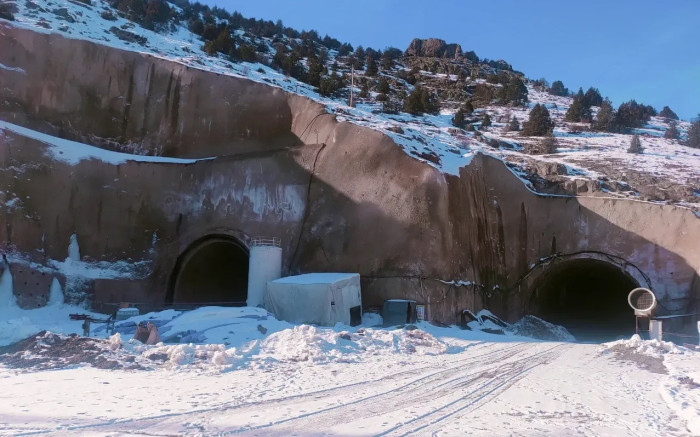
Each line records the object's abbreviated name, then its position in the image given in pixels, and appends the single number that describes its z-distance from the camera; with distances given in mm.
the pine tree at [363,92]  61312
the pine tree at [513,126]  56906
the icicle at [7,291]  22169
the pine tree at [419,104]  57781
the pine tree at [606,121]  59500
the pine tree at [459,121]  55406
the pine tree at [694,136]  55656
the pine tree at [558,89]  91688
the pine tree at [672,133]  59134
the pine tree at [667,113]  81438
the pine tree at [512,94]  70938
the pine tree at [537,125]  54125
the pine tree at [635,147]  45906
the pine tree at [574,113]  63094
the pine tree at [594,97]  76638
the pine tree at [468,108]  63219
